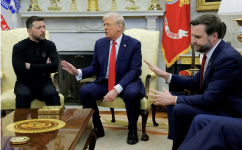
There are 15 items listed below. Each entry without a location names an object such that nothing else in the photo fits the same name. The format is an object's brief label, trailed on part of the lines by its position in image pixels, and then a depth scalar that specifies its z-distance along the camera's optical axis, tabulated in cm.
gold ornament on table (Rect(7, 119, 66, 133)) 167
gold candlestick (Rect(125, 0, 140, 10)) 439
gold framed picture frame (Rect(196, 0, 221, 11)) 421
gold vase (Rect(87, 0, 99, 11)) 446
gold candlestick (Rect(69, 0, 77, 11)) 447
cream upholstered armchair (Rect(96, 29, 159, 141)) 310
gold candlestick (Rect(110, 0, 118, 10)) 440
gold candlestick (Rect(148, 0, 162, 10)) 437
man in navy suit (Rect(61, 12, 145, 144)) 280
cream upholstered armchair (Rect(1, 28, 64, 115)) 325
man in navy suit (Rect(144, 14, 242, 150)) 194
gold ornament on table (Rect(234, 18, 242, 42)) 283
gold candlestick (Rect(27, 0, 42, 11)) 447
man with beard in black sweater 281
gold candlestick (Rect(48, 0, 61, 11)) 446
